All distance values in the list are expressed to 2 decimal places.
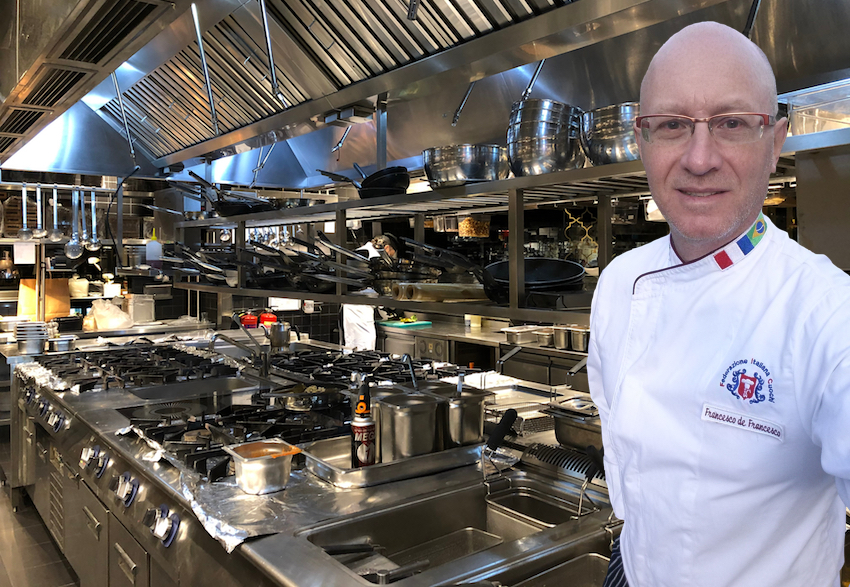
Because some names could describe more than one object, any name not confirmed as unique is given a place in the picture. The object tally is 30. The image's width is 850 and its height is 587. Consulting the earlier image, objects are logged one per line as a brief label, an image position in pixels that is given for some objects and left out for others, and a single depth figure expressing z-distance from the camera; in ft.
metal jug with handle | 16.14
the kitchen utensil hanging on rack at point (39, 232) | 20.16
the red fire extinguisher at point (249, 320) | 21.52
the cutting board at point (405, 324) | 23.84
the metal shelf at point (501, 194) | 5.84
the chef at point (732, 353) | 3.16
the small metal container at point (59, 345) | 17.90
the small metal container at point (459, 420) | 7.73
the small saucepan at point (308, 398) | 9.92
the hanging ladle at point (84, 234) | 20.79
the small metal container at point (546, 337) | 18.69
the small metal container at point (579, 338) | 17.02
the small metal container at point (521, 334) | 19.33
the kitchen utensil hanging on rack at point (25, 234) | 20.13
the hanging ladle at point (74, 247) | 20.45
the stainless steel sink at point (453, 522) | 6.01
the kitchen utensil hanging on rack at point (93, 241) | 20.90
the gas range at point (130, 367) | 12.14
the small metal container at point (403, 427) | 7.36
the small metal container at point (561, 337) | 17.79
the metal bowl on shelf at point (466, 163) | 7.11
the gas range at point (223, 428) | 7.51
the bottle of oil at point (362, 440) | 7.12
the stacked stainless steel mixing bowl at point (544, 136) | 6.17
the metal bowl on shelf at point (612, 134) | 5.59
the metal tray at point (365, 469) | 6.97
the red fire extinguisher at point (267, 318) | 21.35
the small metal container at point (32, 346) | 16.96
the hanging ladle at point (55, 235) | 20.75
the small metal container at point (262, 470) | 6.62
